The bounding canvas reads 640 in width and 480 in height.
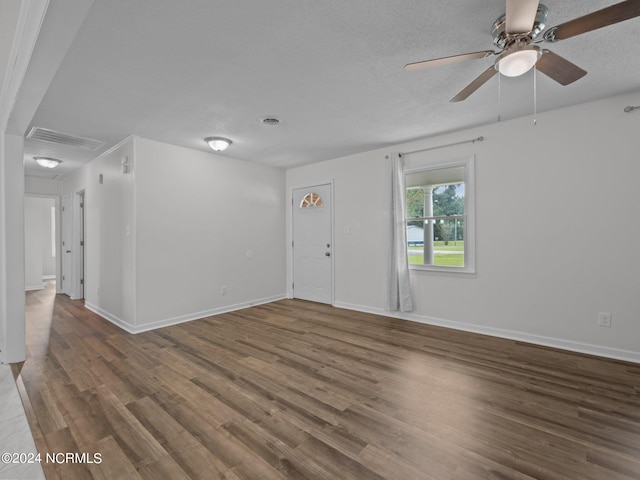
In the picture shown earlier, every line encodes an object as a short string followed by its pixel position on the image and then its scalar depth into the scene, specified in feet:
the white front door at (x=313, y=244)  17.51
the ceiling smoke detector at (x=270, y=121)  11.05
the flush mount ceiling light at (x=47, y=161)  15.69
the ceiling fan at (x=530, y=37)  4.76
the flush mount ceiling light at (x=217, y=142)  13.03
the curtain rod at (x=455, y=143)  12.20
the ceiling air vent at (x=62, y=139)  11.89
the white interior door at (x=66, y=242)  20.17
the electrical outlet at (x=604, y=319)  9.79
